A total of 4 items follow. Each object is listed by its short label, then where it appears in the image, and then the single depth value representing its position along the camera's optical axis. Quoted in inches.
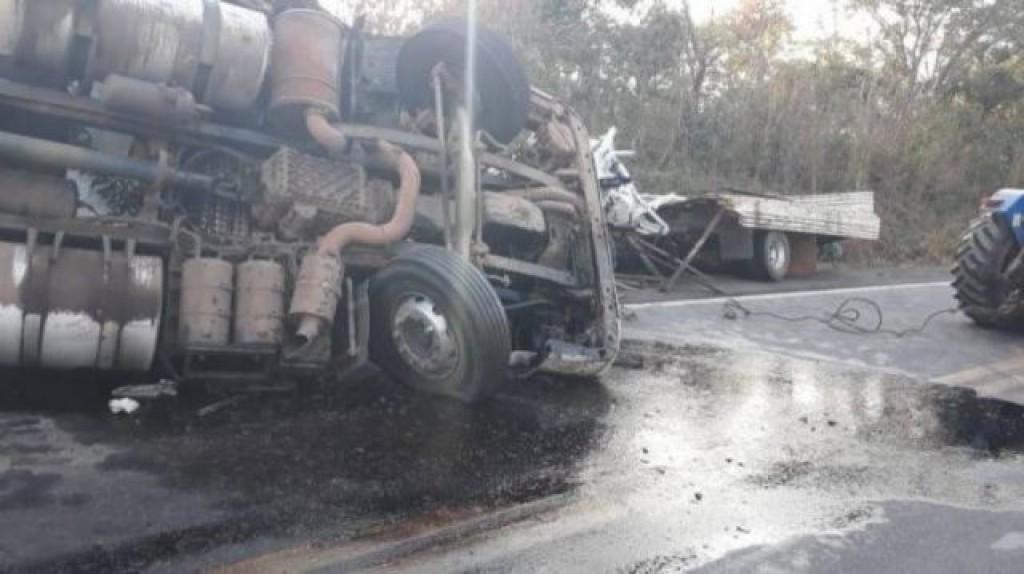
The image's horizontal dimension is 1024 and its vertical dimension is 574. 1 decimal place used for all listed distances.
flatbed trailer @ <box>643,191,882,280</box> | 479.2
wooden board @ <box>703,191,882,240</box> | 479.5
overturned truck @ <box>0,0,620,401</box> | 173.6
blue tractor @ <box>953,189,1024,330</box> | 343.3
